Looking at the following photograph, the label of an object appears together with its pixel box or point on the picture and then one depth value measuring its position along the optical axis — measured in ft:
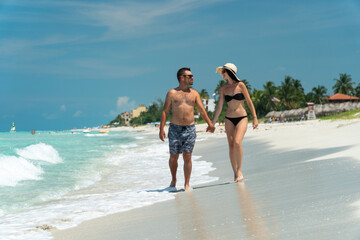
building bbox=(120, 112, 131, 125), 621.39
